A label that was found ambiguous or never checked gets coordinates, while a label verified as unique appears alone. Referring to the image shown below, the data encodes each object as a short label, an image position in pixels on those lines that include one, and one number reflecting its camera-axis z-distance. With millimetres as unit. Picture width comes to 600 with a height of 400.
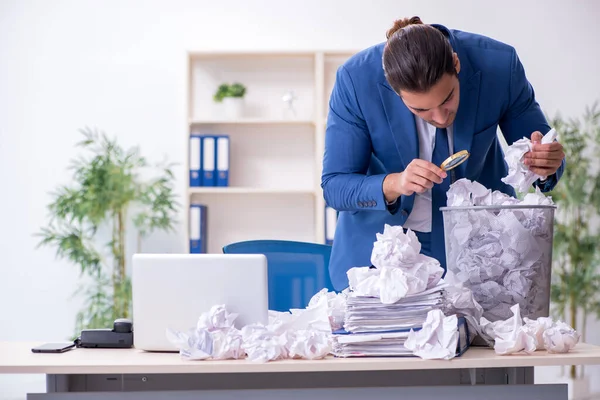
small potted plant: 6406
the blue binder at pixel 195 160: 6215
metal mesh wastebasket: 2809
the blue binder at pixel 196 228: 6261
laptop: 2710
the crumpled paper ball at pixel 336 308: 2828
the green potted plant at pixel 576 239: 6273
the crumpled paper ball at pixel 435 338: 2600
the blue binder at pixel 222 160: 6232
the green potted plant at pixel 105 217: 6030
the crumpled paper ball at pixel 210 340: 2644
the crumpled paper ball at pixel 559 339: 2687
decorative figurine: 6429
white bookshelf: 6580
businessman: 3194
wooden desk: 2585
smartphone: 2816
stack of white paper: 2656
